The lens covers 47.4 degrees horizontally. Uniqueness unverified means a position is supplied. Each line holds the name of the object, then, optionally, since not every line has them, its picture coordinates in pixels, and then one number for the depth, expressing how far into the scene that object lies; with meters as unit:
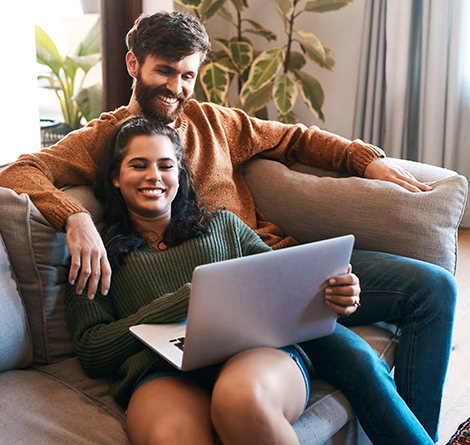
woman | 0.94
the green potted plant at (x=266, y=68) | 2.98
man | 1.19
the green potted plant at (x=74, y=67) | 3.22
